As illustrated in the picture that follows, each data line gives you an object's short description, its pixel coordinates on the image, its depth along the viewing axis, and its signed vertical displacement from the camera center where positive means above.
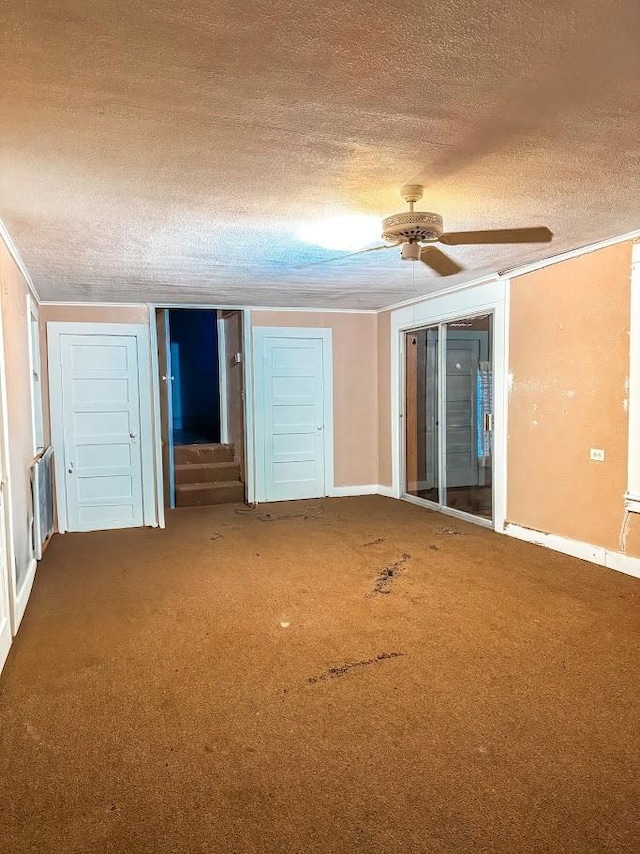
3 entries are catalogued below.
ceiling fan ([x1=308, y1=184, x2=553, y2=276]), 2.70 +0.83
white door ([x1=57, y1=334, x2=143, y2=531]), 5.44 -0.35
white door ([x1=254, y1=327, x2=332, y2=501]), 6.39 -0.24
